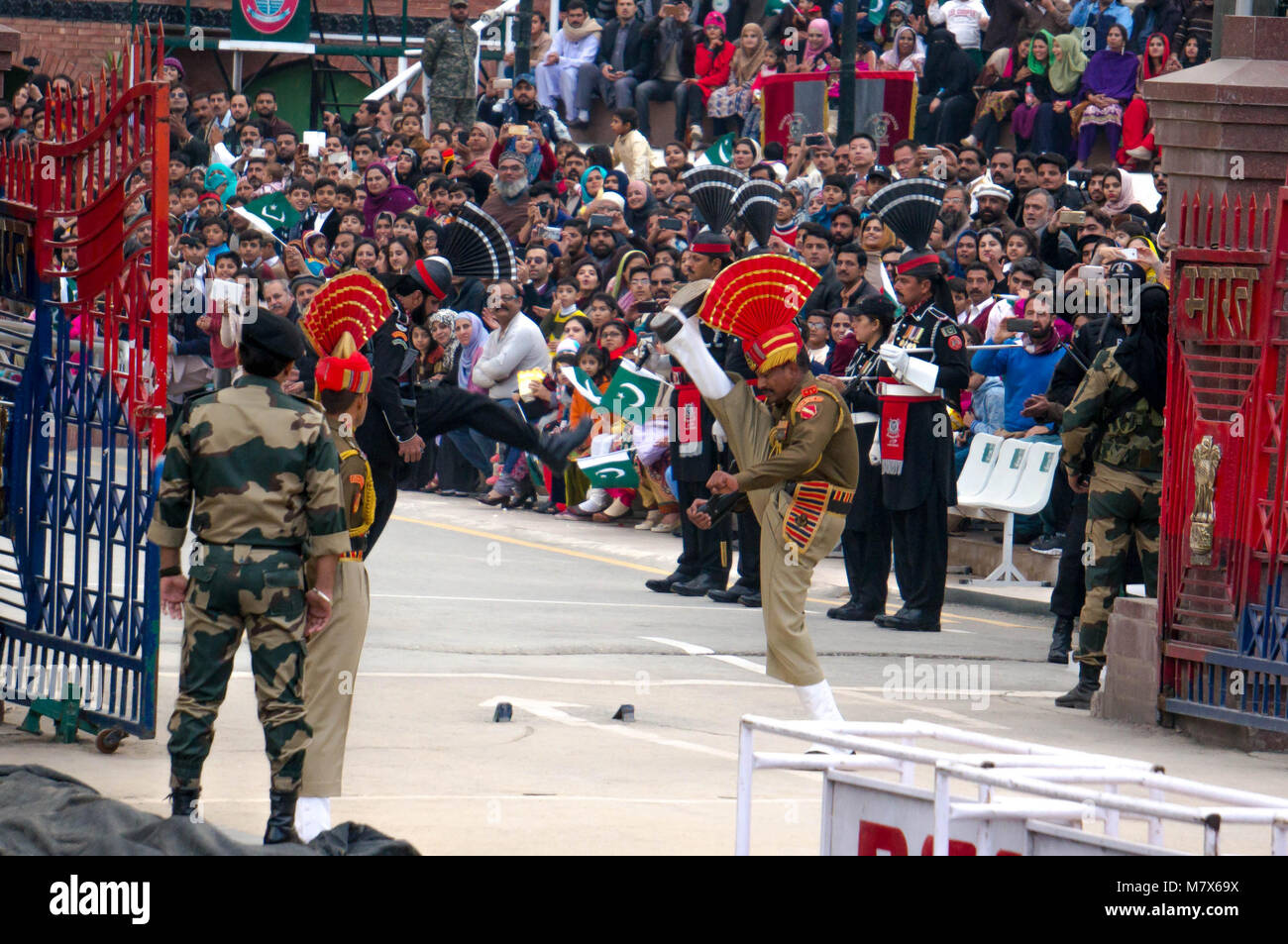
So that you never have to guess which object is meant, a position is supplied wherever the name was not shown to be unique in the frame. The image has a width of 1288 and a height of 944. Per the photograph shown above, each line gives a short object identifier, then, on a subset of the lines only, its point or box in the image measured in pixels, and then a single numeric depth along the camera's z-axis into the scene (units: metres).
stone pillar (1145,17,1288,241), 9.92
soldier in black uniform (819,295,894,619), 13.34
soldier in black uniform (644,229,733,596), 14.35
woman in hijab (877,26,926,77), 22.11
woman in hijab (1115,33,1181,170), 18.86
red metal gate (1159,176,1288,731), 9.77
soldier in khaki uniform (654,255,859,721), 9.34
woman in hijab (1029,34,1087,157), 20.00
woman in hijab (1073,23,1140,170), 19.47
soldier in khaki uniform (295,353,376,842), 7.52
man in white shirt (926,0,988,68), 22.14
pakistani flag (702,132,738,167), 21.69
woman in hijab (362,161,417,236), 22.50
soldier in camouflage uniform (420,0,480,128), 26.59
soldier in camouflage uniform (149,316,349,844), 7.06
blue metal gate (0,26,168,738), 8.91
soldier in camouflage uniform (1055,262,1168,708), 10.71
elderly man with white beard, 21.67
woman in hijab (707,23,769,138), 23.33
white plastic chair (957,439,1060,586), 14.47
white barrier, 5.13
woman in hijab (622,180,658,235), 20.34
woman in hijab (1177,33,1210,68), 18.41
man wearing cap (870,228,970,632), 13.17
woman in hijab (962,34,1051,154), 20.59
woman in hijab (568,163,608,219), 21.38
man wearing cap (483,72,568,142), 24.31
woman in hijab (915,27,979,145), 21.41
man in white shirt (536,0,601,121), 26.02
